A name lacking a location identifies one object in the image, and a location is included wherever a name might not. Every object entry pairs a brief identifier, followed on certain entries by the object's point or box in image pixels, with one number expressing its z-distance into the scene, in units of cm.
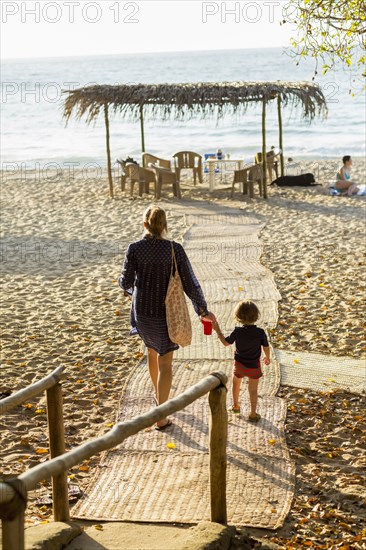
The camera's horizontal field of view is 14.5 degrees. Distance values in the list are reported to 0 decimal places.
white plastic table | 3038
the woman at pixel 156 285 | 959
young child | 997
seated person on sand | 2950
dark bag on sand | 3185
